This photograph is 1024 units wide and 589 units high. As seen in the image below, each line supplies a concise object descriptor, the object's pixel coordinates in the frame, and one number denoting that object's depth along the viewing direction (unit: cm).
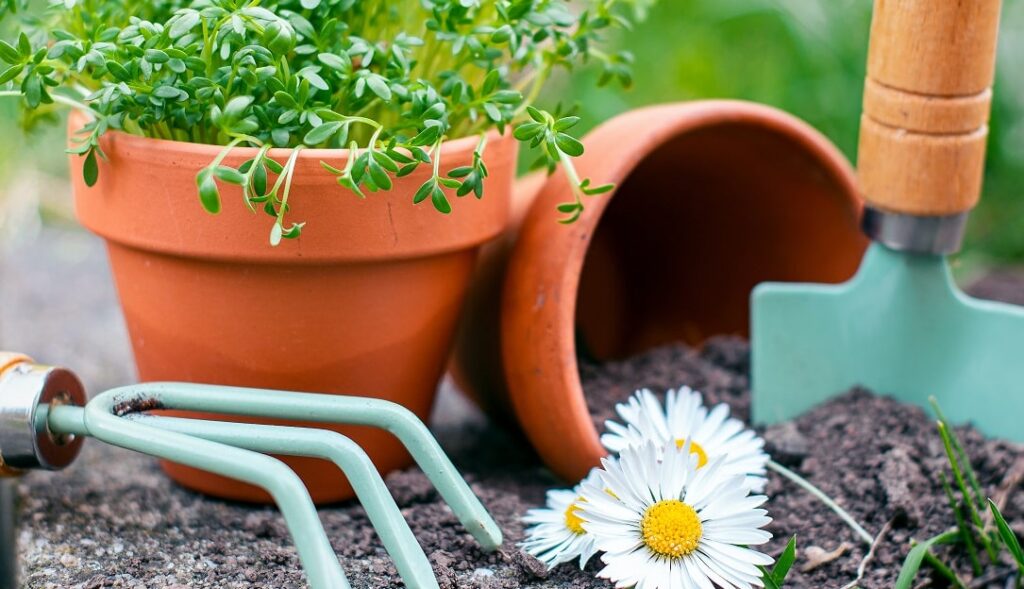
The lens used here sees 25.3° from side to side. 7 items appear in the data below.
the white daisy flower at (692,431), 50
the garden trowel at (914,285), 52
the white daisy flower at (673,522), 48
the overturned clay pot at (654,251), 53
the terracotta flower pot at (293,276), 50
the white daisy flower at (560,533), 49
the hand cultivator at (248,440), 46
